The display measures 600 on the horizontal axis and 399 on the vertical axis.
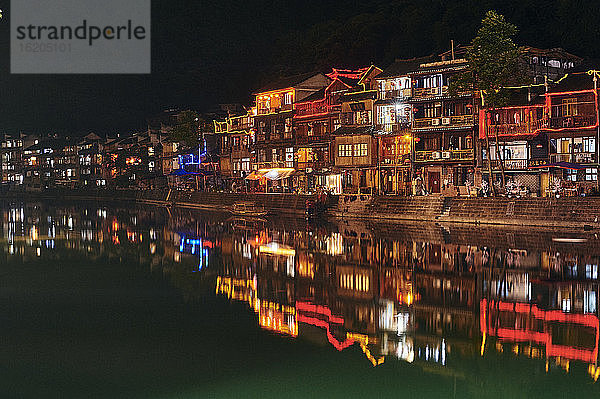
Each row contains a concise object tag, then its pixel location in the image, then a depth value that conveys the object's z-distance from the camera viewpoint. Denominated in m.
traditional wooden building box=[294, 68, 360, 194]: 78.31
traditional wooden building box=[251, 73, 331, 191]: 85.62
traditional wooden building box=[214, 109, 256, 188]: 94.81
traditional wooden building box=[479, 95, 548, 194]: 60.41
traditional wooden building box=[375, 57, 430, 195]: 68.56
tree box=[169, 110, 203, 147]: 103.69
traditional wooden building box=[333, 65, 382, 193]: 72.06
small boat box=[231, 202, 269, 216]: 71.75
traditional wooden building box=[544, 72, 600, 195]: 57.34
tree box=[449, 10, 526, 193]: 56.03
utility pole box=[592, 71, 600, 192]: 56.63
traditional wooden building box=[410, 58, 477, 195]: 64.00
